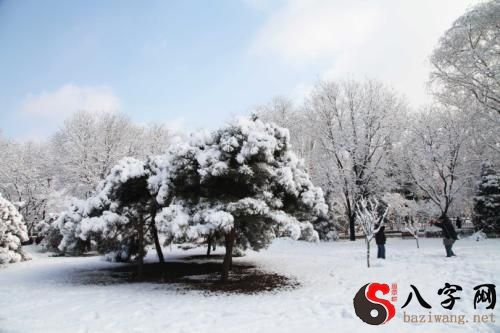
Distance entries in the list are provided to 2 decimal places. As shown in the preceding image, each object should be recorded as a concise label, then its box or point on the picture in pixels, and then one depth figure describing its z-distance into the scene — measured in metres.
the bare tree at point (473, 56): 14.38
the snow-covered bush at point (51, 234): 15.36
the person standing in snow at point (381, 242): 14.21
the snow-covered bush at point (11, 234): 16.02
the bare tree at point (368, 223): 12.96
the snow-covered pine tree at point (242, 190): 8.93
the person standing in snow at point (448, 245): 12.89
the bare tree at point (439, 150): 20.38
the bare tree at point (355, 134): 24.39
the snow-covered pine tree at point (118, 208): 11.05
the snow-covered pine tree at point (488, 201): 21.36
